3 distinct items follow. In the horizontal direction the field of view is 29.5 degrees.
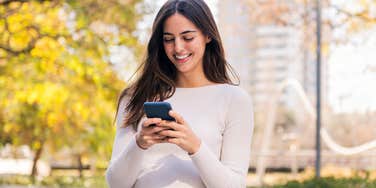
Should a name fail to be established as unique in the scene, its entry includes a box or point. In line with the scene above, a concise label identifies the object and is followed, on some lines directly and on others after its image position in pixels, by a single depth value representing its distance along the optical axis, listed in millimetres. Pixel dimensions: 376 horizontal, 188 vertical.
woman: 2432
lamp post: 11036
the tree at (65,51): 7988
